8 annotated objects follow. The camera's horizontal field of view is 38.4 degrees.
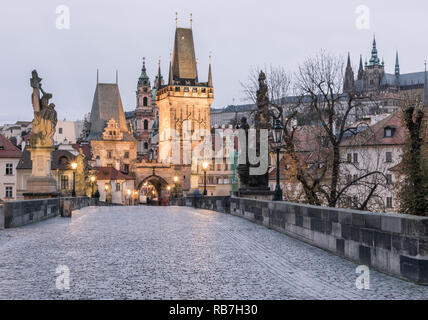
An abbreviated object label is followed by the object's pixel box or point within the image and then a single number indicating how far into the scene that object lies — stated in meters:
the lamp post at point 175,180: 102.03
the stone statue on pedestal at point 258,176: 24.69
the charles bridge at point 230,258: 7.71
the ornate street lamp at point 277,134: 19.72
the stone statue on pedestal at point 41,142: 24.64
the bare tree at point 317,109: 31.18
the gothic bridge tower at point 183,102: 120.88
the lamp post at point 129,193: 105.59
